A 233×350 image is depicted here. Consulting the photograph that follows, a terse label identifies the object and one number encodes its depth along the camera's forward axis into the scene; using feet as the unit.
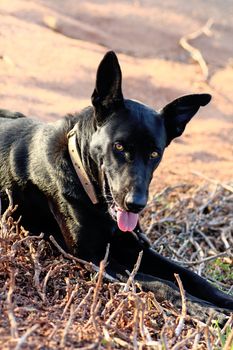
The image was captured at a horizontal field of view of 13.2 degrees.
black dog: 17.43
